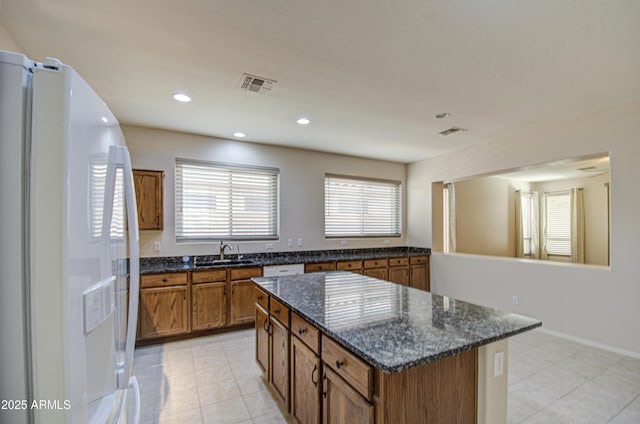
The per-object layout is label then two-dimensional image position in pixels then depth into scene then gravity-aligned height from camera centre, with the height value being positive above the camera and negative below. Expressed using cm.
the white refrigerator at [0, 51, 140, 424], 69 -7
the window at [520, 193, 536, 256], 752 -23
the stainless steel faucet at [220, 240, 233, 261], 426 -48
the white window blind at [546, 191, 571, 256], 709 -26
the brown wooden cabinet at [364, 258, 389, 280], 495 -94
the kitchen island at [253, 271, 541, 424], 125 -71
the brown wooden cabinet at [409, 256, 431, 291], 538 -111
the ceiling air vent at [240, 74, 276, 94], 260 +119
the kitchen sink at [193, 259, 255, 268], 399 -68
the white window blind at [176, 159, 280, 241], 419 +19
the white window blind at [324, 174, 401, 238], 539 +12
